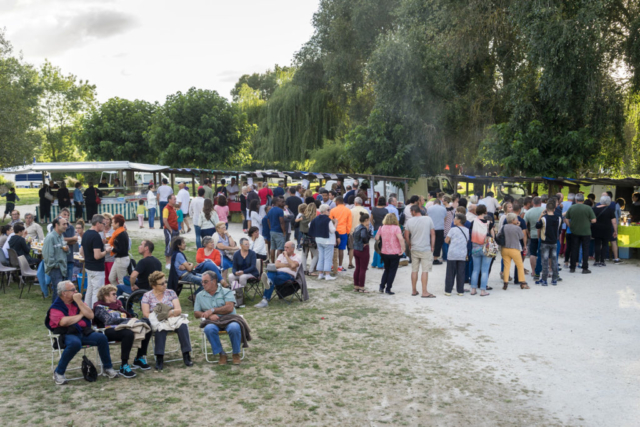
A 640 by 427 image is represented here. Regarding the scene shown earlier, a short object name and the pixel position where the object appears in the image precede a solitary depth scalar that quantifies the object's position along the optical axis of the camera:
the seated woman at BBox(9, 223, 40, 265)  10.46
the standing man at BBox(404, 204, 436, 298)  9.99
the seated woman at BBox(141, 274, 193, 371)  6.57
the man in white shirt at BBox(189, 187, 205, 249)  13.85
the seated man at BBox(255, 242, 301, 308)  9.48
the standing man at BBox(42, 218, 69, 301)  9.01
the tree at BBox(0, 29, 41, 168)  24.30
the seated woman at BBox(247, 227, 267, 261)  10.31
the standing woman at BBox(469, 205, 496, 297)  10.27
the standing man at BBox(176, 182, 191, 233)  16.89
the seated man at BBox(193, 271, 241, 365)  6.75
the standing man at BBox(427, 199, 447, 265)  12.57
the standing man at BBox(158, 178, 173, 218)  18.14
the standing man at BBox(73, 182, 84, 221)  21.61
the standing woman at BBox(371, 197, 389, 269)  12.97
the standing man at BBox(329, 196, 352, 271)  12.07
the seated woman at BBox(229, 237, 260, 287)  9.56
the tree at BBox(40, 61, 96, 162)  58.34
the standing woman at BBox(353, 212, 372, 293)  10.34
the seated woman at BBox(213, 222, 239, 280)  10.10
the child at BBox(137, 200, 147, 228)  20.36
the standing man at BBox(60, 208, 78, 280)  9.93
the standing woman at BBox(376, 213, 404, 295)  9.96
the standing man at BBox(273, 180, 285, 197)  17.69
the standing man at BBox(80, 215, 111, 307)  8.22
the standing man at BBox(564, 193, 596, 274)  12.16
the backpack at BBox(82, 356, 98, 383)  6.19
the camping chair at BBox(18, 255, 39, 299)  10.35
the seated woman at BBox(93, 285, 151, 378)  6.46
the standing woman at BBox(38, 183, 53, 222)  21.31
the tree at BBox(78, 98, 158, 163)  35.97
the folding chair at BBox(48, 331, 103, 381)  6.29
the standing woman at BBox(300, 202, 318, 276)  12.08
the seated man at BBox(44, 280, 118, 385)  6.14
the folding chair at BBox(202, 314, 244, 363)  6.84
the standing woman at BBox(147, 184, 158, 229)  19.88
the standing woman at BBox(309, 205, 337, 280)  11.37
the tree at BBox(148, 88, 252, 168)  31.47
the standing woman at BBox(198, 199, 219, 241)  12.30
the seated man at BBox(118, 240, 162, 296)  7.90
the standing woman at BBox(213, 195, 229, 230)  13.72
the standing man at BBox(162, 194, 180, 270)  13.00
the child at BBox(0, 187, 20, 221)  22.00
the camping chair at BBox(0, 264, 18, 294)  10.43
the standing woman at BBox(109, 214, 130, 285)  8.72
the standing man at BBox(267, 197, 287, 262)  11.94
